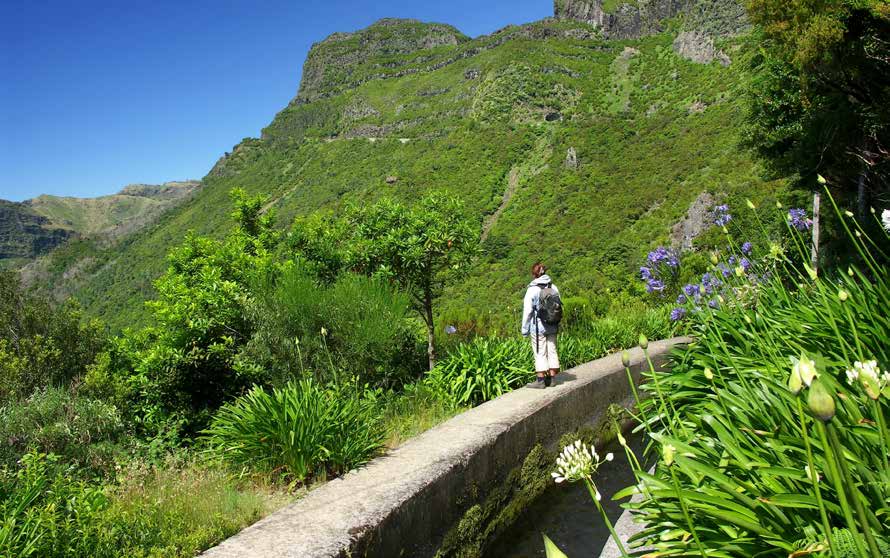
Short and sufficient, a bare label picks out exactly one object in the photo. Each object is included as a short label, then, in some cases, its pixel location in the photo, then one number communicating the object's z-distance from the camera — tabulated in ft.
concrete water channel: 10.18
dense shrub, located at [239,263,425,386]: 21.06
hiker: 22.81
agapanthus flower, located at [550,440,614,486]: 5.40
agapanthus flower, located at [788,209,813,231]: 27.66
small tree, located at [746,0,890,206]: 24.25
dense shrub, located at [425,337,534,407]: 22.74
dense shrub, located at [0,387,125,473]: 13.74
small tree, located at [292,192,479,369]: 26.40
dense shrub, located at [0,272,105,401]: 19.19
